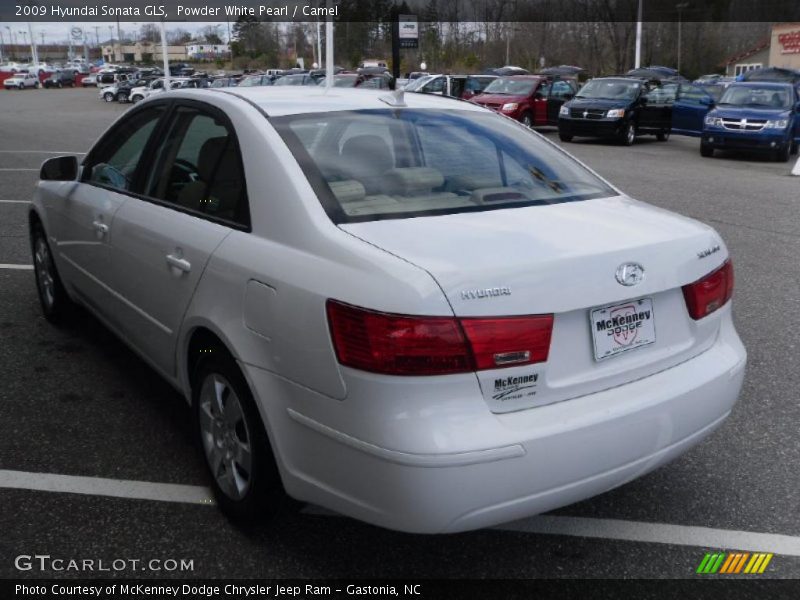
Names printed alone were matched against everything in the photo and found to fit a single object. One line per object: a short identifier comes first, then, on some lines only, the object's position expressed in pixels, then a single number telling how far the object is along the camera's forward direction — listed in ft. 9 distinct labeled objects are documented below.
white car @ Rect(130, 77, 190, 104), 145.81
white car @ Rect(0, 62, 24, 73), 281.66
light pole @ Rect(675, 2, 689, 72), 220.92
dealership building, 183.11
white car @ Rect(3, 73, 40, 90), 231.09
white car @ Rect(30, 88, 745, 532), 7.66
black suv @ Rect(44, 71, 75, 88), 248.93
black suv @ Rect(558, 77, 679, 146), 67.87
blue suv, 56.18
